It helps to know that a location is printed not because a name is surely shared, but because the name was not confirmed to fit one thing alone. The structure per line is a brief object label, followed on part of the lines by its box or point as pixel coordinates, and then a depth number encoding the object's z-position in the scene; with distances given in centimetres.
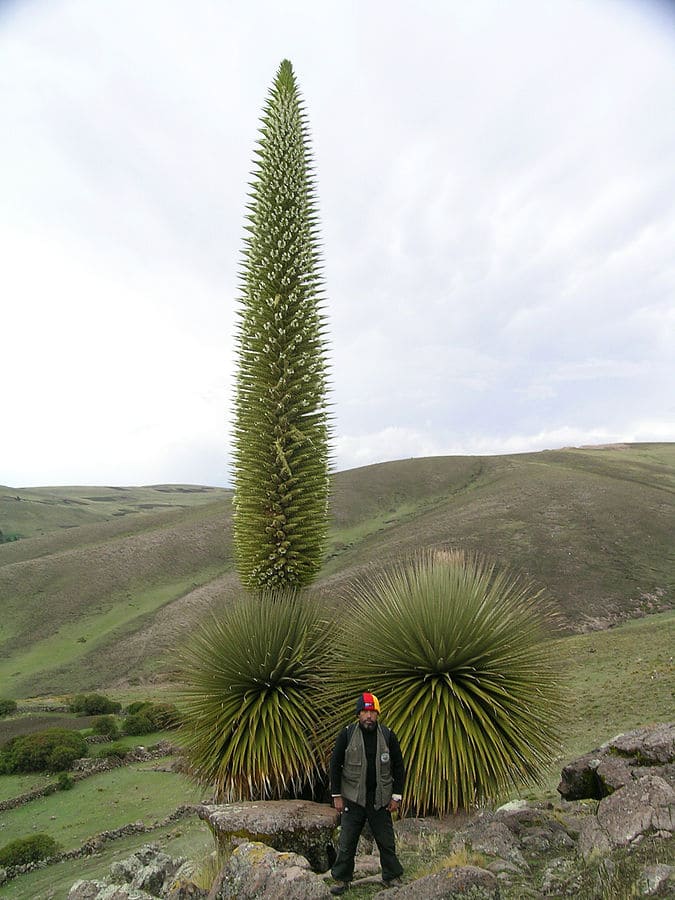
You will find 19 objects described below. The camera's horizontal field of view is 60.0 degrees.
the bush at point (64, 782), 2122
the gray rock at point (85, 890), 662
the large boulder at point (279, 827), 530
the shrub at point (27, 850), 1424
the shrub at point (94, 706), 3097
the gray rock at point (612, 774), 659
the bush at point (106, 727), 2700
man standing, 494
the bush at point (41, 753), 2295
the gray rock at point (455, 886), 395
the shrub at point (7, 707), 3156
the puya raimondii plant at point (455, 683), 545
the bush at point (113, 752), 2409
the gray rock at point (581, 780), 712
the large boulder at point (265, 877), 436
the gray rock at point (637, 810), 472
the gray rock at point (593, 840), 452
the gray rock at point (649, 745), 677
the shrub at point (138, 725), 2752
